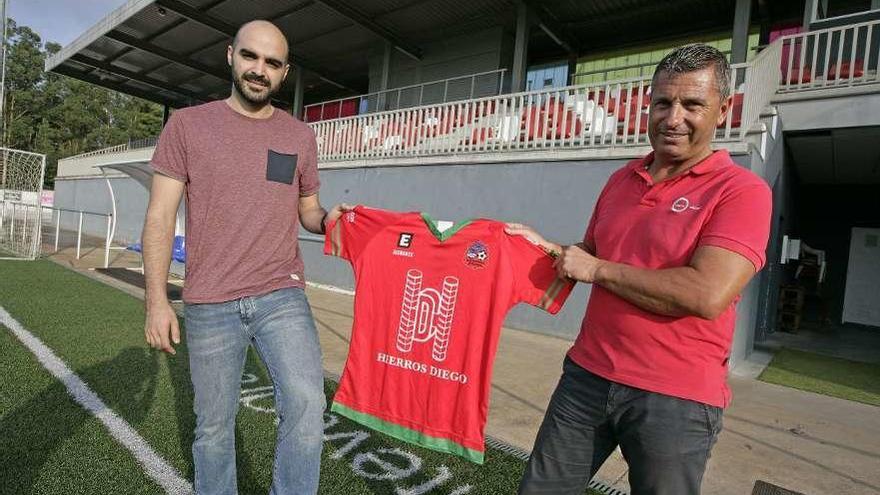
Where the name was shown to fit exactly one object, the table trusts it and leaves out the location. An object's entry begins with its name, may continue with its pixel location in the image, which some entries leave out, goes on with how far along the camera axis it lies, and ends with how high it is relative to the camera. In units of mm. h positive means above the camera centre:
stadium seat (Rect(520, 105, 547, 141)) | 8656 +2191
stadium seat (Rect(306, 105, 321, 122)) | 19956 +4605
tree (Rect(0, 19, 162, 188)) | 48188 +9452
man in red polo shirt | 1337 -85
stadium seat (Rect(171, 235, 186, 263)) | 8977 -575
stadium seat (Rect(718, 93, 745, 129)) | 6789 +2071
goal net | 12766 -42
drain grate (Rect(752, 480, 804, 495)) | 2479 -1060
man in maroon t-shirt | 1938 -207
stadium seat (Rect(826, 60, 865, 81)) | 7495 +3215
